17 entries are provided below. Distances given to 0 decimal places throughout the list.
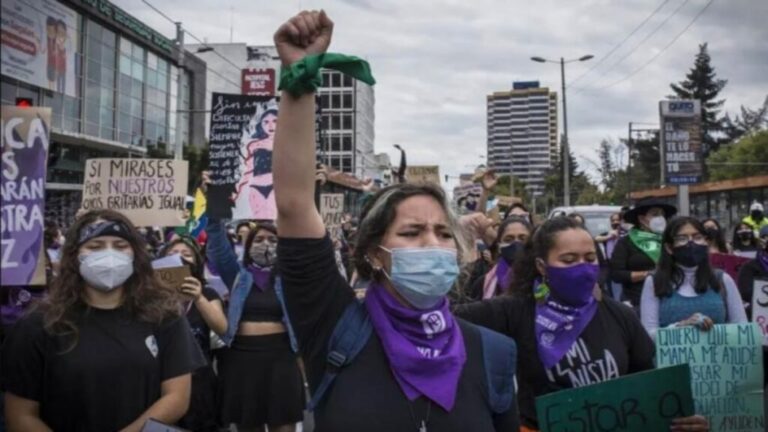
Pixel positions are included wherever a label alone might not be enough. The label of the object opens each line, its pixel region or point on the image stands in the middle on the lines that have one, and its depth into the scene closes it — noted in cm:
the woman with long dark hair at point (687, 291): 485
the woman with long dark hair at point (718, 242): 903
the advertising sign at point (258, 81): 4728
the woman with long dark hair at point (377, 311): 223
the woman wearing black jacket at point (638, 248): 756
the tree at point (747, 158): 6119
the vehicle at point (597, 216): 1705
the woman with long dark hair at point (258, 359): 550
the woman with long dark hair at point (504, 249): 570
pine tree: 7812
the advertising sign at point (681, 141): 1870
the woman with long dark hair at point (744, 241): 1160
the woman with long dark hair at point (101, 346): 337
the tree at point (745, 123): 7931
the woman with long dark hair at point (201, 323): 522
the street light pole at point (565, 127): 3553
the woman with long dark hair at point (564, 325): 355
